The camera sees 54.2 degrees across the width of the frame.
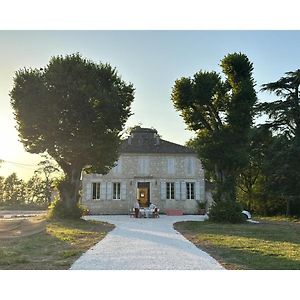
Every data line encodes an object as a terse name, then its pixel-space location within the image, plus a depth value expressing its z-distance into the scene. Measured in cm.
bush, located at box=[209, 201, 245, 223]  1298
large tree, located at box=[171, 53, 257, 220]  1311
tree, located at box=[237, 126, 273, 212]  1694
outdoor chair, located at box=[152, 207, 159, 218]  1521
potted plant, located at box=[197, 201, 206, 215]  1895
